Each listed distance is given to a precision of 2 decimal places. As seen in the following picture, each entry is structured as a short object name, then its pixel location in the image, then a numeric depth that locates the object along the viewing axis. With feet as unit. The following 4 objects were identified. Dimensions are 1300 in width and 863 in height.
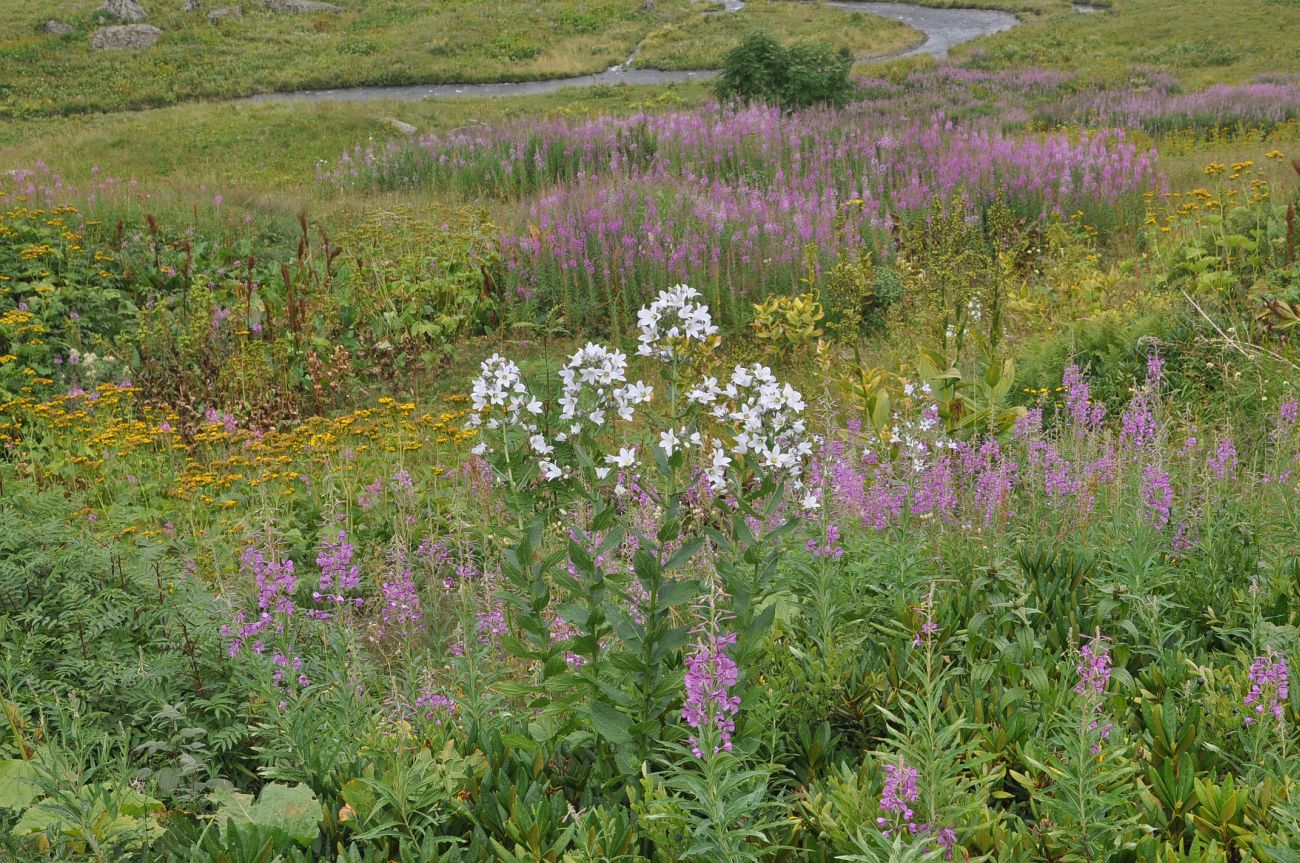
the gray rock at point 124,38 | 133.59
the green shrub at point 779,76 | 56.54
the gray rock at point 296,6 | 160.45
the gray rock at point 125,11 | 145.28
